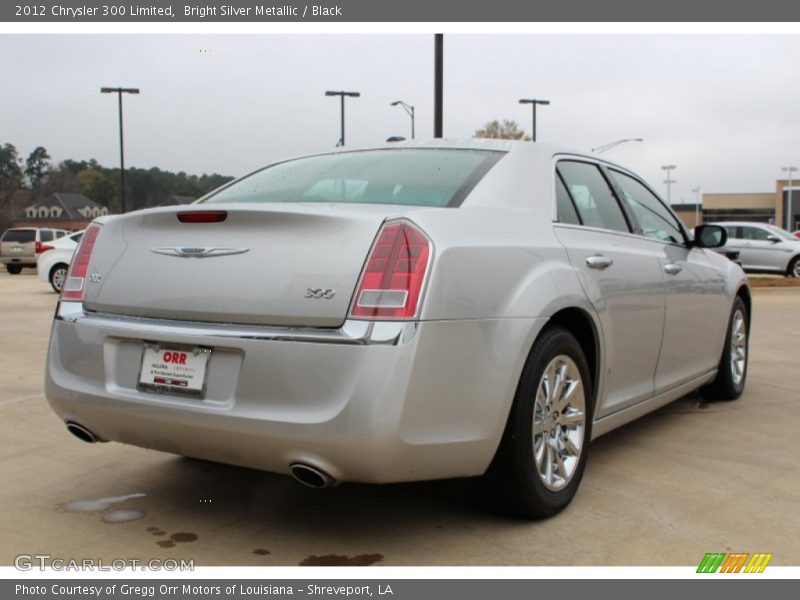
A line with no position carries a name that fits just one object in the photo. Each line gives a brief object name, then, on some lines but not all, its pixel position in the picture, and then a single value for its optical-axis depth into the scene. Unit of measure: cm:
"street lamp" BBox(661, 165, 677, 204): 8348
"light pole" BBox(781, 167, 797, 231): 7107
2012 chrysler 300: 283
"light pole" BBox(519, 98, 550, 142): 3416
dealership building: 8300
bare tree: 4288
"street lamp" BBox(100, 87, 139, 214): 3228
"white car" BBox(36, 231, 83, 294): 1780
